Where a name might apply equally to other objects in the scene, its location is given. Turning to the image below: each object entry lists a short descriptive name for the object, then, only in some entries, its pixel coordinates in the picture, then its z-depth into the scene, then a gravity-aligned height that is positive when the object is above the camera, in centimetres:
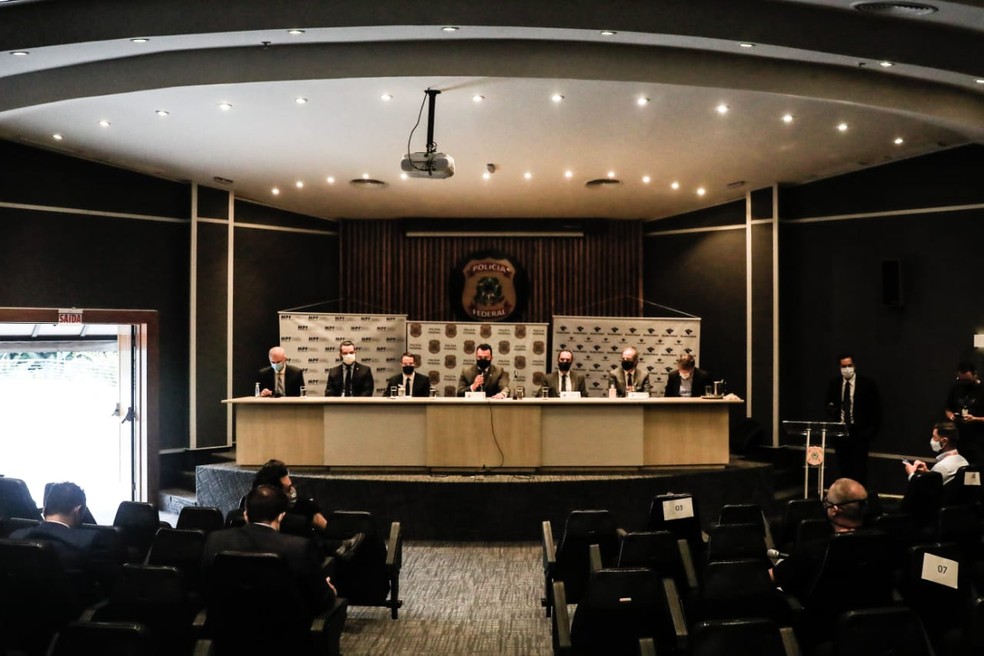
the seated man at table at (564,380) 910 -45
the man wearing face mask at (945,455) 631 -90
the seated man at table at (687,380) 905 -45
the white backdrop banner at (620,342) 1162 -3
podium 748 -84
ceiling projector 687 +147
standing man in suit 908 -84
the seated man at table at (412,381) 913 -46
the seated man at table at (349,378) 910 -42
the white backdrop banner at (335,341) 1136 -1
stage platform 745 -144
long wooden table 770 -87
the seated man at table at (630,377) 905 -41
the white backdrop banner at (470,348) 1212 -11
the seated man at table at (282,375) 904 -39
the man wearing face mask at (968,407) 834 -69
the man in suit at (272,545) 363 -90
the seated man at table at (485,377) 920 -42
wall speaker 941 +65
